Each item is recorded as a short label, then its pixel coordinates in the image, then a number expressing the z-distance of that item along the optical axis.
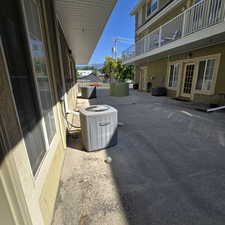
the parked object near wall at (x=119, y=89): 9.50
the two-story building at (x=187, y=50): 4.91
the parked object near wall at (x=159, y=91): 9.44
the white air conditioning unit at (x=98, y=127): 2.32
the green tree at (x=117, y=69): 22.29
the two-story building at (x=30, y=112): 0.78
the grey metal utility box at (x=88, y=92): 8.52
